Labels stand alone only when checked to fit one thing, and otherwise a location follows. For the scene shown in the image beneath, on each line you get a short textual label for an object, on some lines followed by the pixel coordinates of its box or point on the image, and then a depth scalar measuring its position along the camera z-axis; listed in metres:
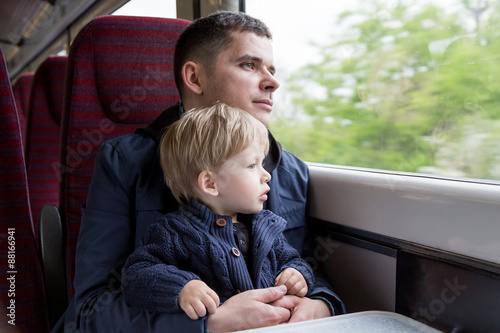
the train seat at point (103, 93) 1.38
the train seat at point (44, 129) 2.04
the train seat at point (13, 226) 1.24
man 0.95
